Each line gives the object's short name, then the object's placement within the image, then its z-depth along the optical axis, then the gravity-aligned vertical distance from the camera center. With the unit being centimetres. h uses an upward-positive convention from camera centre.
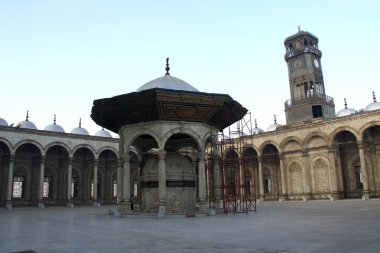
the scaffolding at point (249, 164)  3831 +261
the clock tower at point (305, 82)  3941 +1192
